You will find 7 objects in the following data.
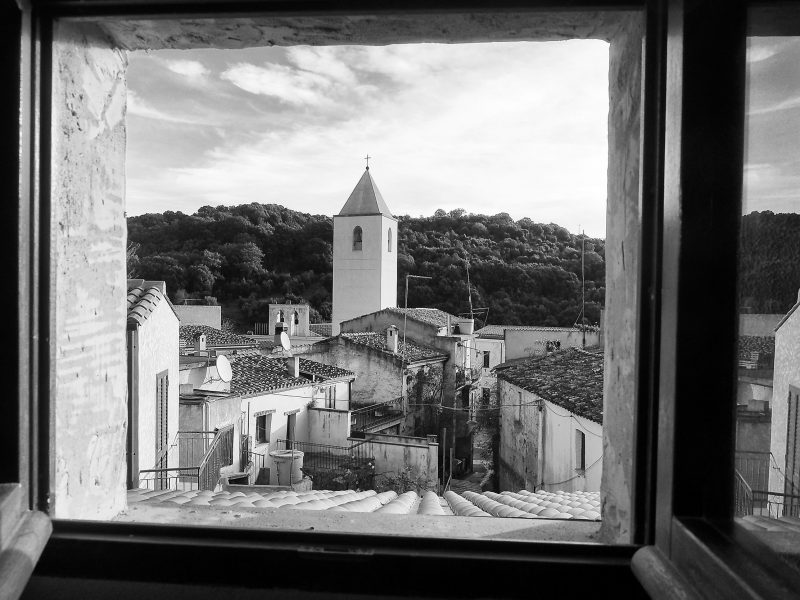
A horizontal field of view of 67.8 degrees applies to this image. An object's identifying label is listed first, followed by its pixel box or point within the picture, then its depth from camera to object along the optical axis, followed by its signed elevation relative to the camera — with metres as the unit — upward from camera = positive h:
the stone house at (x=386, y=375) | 15.77 -2.38
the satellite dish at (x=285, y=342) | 13.76 -1.31
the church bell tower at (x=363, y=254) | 29.31 +1.62
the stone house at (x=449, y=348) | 15.78 -1.94
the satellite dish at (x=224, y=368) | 8.66 -1.23
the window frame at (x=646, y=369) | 1.03 -0.15
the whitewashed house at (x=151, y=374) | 4.02 -0.82
